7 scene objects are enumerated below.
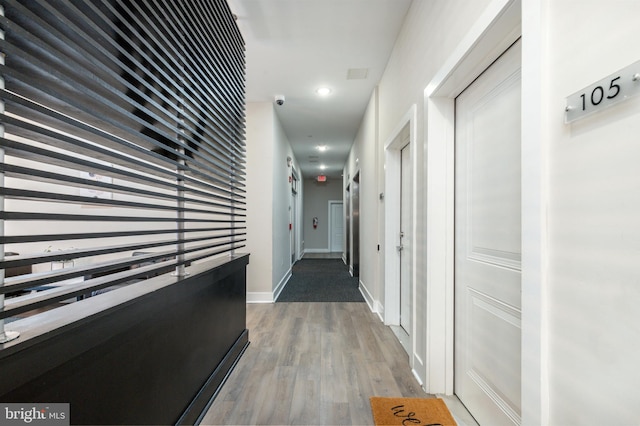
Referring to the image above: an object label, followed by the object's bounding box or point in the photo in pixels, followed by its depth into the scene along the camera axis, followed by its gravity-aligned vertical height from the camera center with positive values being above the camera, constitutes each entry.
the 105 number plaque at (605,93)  0.74 +0.33
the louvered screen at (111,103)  0.74 +0.39
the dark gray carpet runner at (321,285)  4.49 -1.25
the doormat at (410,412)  1.66 -1.14
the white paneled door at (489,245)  1.38 -0.16
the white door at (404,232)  2.98 -0.17
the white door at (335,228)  11.47 -0.48
